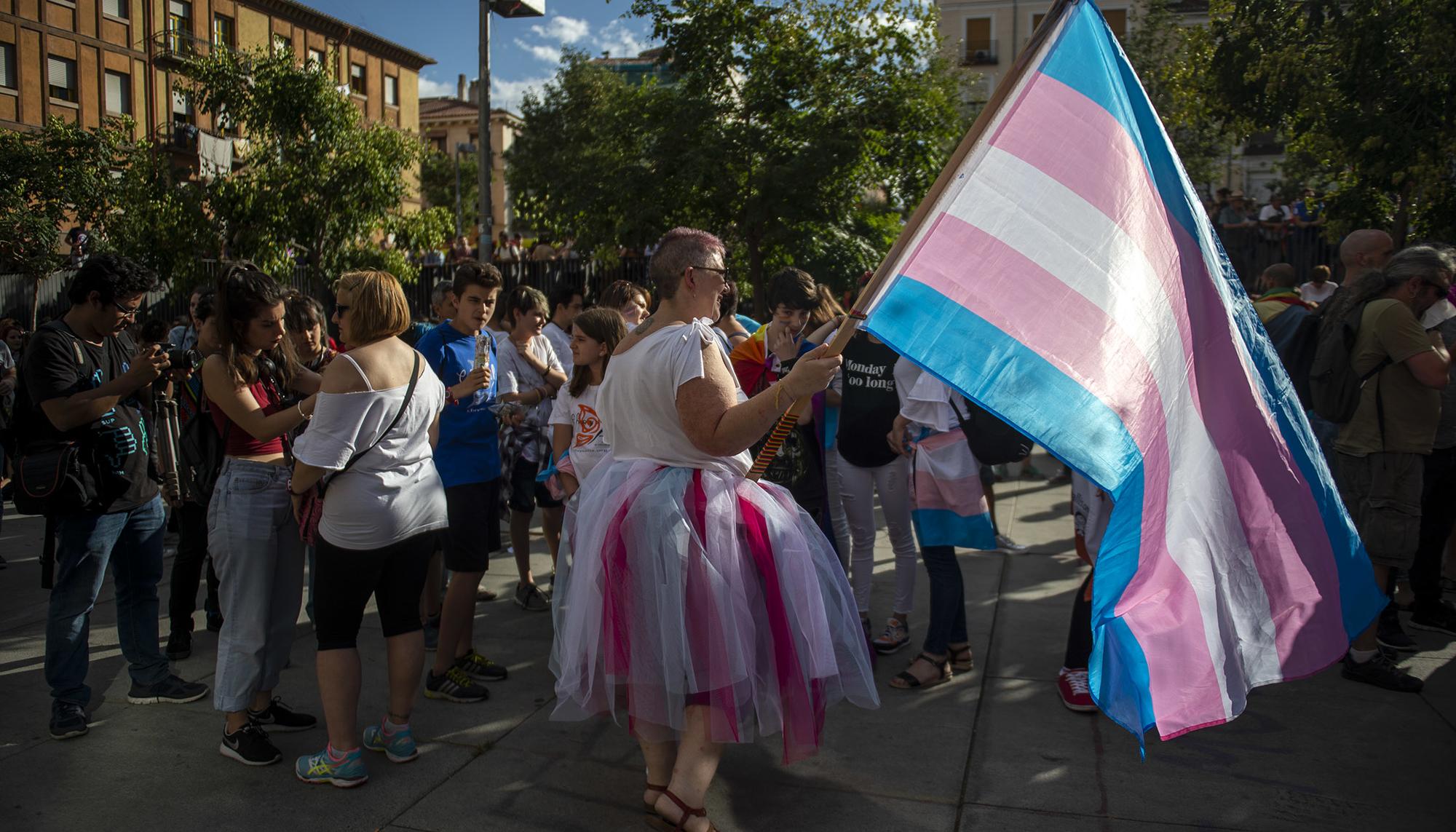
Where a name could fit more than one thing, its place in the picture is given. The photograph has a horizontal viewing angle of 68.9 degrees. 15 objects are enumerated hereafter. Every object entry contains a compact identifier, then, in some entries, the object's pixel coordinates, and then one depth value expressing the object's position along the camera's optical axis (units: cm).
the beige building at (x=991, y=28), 5066
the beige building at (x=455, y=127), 6544
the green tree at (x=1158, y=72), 2483
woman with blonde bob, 355
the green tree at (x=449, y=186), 4403
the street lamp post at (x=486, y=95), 1302
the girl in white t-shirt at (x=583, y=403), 498
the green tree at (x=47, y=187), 1611
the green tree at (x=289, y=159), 1598
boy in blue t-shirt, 458
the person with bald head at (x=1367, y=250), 573
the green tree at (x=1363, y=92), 864
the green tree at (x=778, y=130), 1248
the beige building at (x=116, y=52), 2614
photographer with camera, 399
